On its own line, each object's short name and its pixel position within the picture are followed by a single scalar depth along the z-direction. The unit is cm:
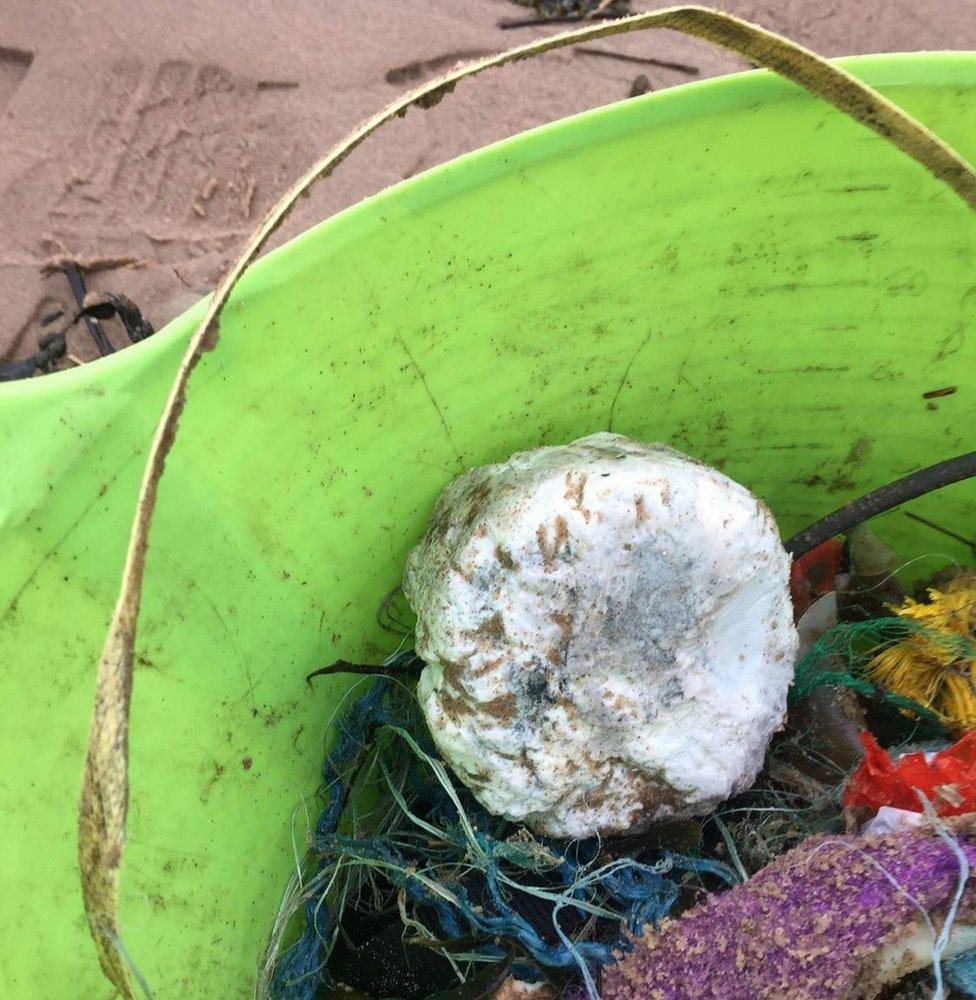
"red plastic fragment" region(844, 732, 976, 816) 26
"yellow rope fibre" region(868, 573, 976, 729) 30
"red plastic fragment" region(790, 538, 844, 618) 33
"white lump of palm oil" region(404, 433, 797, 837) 26
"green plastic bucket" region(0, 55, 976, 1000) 24
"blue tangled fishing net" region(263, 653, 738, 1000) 27
